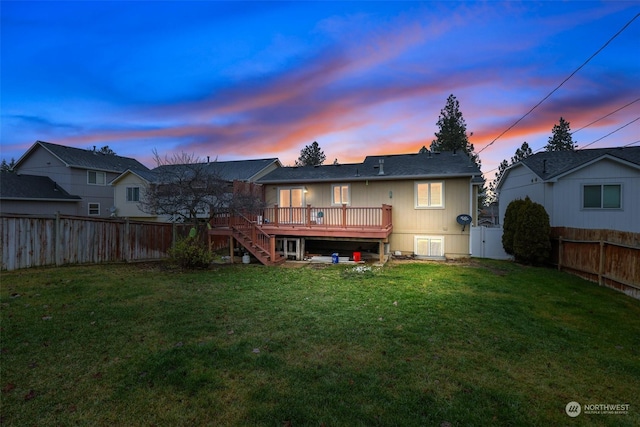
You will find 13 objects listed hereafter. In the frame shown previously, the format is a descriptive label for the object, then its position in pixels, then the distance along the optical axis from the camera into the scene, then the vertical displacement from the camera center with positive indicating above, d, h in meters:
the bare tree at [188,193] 11.29 +0.75
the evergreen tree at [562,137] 35.31 +9.23
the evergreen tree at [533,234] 11.15 -0.85
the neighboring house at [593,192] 11.71 +0.87
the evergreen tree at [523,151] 39.12 +8.36
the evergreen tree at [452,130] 32.72 +9.32
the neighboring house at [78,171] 23.67 +3.53
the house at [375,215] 12.59 -0.14
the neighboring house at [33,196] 20.31 +1.19
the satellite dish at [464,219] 12.88 -0.32
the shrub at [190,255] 10.48 -1.56
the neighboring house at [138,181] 22.84 +2.61
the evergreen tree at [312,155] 42.62 +8.52
